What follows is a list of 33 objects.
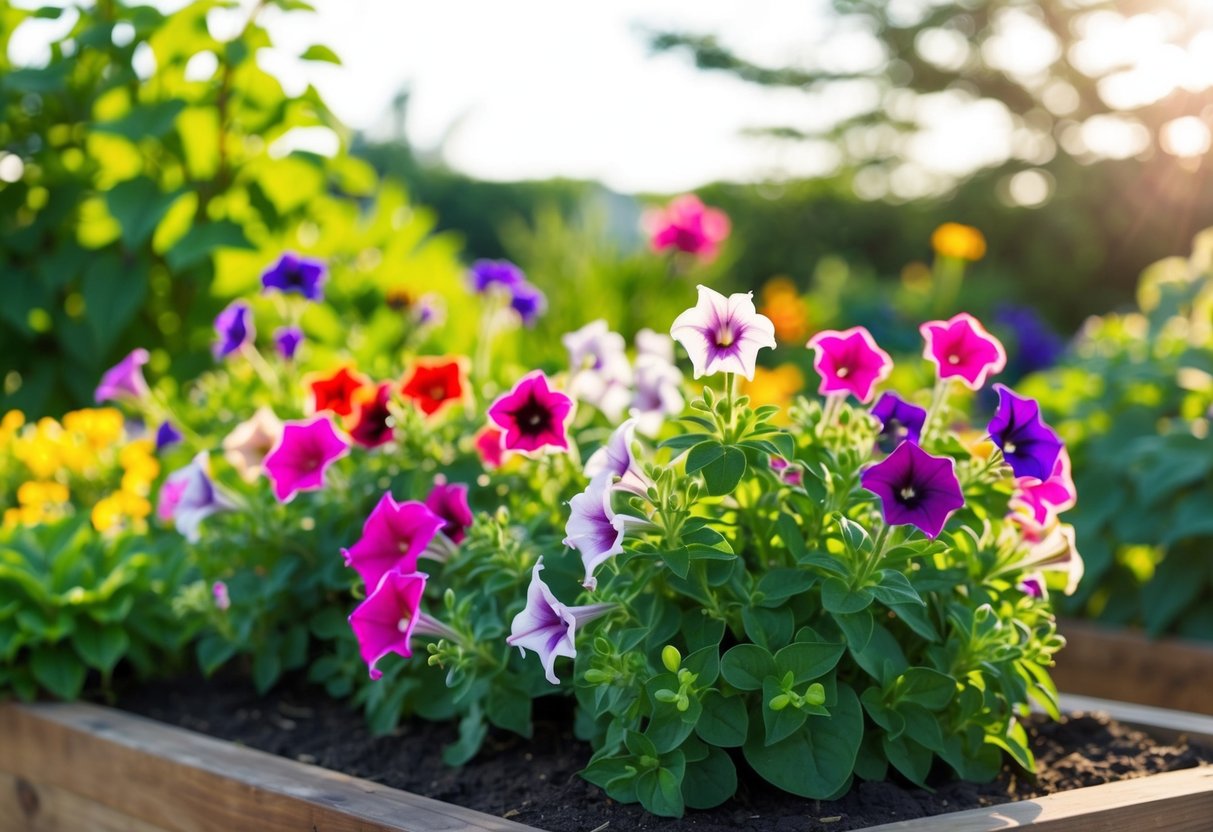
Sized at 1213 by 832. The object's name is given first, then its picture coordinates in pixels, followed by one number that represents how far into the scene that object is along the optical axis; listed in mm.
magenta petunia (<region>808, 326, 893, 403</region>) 1830
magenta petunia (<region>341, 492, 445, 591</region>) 1839
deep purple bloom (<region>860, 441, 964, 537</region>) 1546
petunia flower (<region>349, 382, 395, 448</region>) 2170
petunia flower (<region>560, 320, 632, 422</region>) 2334
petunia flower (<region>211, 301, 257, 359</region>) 2639
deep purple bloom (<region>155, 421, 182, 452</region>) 2744
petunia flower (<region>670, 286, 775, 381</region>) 1582
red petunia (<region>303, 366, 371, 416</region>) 2289
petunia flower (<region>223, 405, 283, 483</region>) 2352
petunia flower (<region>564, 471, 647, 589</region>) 1564
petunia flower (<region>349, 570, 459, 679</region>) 1734
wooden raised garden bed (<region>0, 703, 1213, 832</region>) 1623
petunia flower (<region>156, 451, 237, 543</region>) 2199
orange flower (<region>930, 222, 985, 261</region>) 6410
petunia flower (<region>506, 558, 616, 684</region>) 1555
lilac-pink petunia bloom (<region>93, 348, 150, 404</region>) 2807
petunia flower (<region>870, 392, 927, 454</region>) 1915
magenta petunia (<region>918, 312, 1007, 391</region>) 1802
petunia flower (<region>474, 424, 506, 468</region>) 2230
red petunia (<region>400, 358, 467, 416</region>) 2262
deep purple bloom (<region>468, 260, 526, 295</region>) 3135
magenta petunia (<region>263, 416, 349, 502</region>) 2088
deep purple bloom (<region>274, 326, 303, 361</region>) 2666
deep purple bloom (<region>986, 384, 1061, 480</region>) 1646
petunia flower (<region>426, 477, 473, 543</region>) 1999
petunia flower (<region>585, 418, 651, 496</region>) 1598
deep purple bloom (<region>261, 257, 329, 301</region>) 2645
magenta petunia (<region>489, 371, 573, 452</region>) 1873
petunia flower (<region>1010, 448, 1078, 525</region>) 1859
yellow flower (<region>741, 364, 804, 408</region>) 4168
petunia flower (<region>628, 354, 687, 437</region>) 2275
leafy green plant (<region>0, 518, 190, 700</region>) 2441
